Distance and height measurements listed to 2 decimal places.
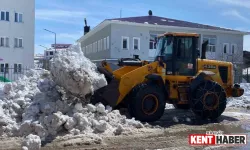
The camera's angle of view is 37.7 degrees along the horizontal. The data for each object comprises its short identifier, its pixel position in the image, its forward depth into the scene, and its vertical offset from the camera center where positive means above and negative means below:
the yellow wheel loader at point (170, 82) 10.91 -0.60
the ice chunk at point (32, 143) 7.75 -1.72
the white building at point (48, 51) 85.21 +2.68
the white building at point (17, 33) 34.56 +2.83
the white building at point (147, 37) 33.72 +2.64
